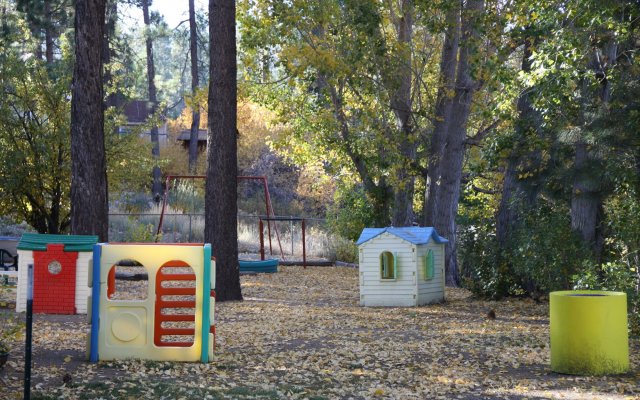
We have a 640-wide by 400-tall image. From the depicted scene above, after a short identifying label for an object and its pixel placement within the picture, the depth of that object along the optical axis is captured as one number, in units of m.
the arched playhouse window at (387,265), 15.98
